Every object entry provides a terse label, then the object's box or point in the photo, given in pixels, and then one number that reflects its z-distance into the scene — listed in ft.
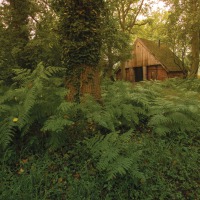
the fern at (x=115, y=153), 8.46
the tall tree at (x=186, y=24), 44.86
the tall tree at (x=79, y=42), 15.42
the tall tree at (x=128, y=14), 64.18
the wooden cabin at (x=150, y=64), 67.31
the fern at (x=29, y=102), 10.30
